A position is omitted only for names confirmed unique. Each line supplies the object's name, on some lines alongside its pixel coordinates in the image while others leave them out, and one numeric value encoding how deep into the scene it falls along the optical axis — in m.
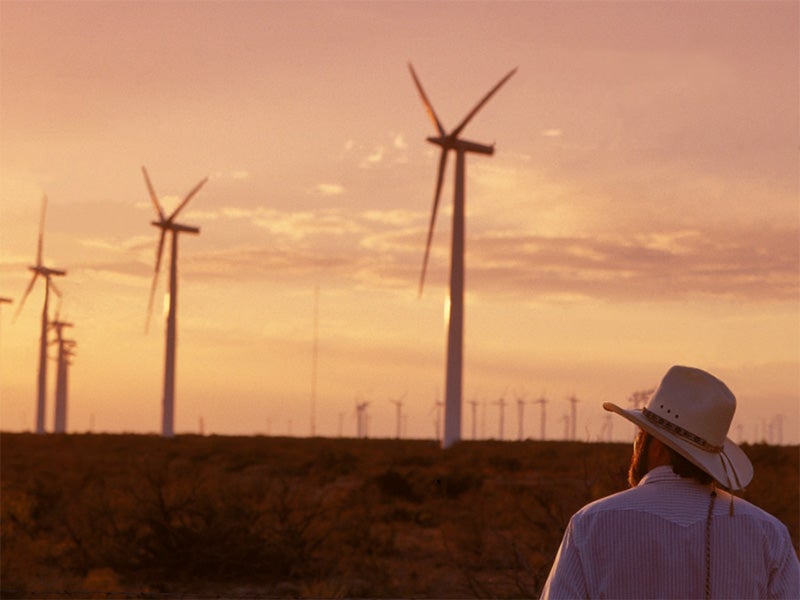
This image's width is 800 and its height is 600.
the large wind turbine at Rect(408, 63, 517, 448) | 54.34
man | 3.87
